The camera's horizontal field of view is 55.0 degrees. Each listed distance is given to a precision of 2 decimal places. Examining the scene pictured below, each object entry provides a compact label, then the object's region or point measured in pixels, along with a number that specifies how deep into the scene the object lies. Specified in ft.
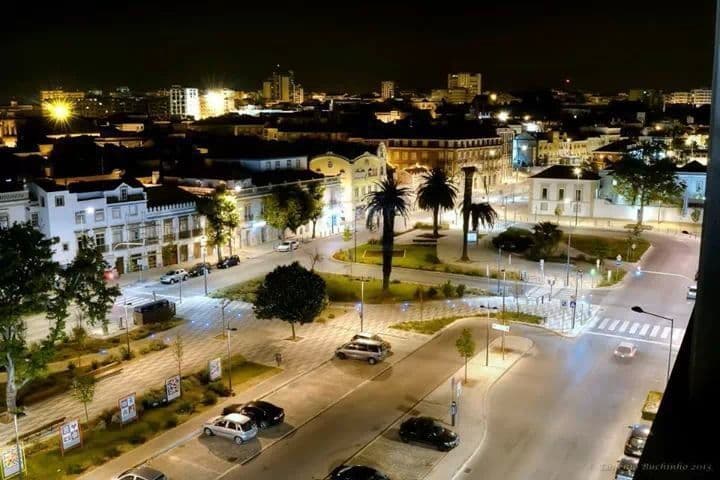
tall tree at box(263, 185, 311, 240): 201.87
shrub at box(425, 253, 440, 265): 183.93
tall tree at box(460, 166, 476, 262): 186.39
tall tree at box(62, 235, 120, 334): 101.54
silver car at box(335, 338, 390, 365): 107.86
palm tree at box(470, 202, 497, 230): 192.75
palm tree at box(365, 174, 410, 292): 154.30
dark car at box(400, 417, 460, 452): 78.83
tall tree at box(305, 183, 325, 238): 211.41
